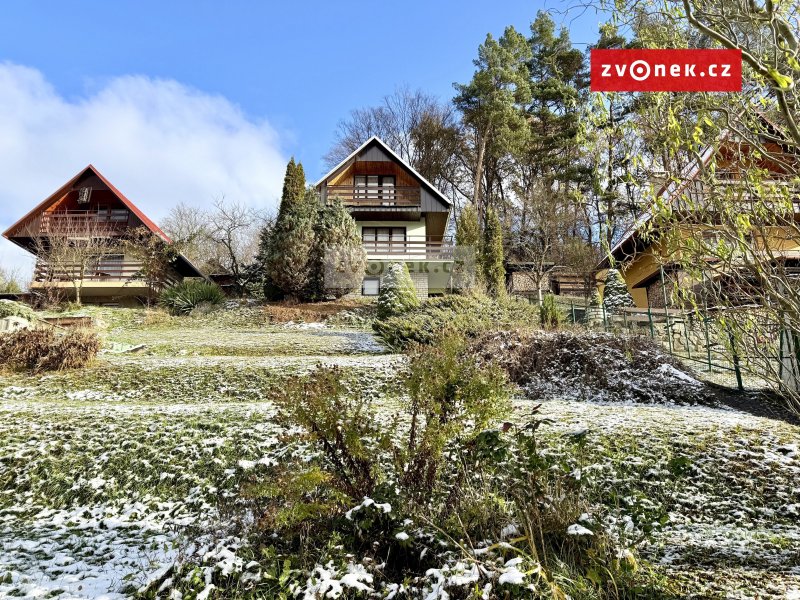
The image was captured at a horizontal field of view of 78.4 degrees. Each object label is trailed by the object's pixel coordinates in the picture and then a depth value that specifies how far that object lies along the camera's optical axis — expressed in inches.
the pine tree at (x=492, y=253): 982.4
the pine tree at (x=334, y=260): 847.7
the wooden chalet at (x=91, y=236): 904.9
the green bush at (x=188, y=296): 802.2
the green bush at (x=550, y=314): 533.8
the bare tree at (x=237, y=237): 1051.9
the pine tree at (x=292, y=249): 823.7
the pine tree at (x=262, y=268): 899.7
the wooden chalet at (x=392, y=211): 1056.8
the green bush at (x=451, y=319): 473.1
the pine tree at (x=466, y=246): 1015.6
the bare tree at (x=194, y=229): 1302.8
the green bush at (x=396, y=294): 590.2
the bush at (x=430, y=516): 106.3
